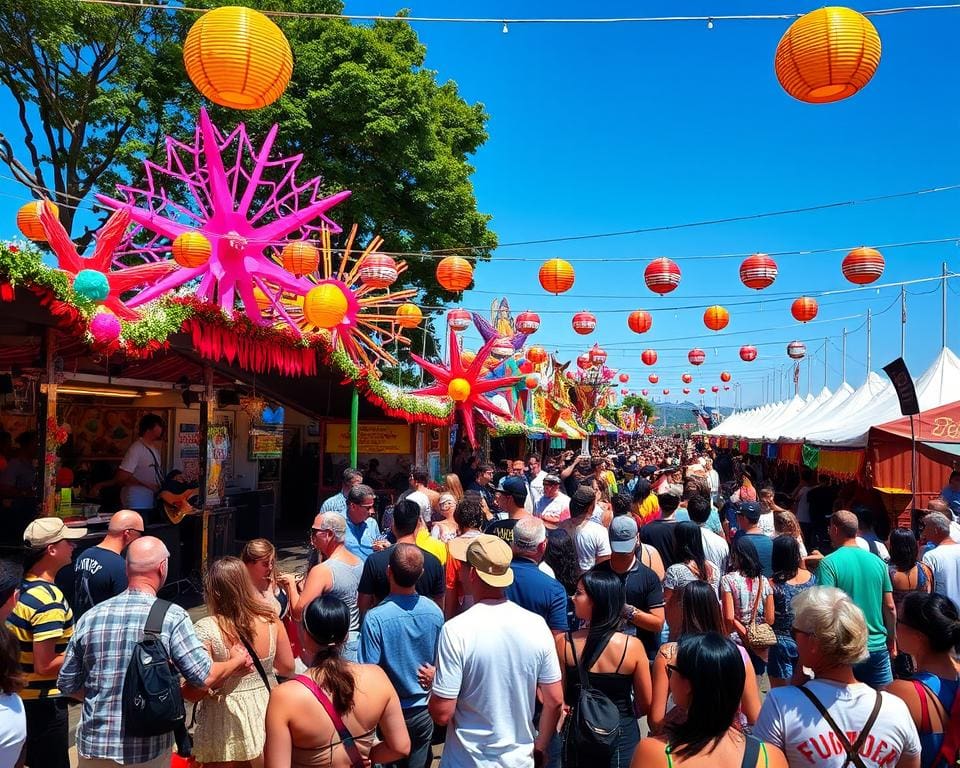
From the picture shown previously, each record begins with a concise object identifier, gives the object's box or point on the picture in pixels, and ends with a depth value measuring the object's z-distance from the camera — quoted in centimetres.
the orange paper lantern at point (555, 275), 1185
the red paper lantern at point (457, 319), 1809
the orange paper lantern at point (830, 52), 553
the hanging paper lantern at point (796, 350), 2359
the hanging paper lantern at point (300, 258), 1190
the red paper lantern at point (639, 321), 1641
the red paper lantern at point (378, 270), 1247
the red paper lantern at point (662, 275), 1155
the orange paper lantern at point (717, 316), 1473
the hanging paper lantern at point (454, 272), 1203
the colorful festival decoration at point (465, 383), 1531
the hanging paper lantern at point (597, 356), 2856
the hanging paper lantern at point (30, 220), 1023
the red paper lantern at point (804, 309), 1509
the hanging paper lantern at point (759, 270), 1142
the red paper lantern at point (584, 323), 1827
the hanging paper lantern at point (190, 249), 962
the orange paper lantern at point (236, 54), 555
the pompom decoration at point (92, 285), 653
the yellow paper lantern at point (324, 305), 920
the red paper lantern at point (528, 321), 2066
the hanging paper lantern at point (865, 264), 1073
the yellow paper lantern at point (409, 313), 1605
